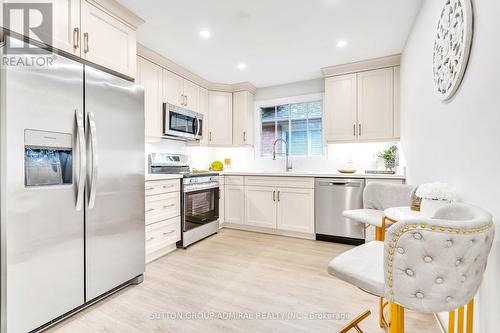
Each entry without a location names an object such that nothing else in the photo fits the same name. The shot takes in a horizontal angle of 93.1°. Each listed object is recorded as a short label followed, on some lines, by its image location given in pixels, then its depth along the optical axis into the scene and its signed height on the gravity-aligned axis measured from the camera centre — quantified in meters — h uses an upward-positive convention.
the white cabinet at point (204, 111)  4.02 +0.96
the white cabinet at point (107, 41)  1.91 +1.11
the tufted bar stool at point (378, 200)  2.11 -0.34
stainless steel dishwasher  3.12 -0.55
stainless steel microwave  3.18 +0.64
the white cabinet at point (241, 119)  4.27 +0.87
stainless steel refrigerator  1.39 -0.15
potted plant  3.26 +0.13
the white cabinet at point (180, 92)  3.29 +1.13
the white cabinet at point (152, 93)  2.93 +0.95
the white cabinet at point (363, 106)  3.24 +0.88
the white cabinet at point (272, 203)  3.43 -0.57
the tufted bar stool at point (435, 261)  0.82 -0.34
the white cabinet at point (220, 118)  4.25 +0.87
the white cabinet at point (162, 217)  2.59 -0.58
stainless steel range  3.08 -0.43
